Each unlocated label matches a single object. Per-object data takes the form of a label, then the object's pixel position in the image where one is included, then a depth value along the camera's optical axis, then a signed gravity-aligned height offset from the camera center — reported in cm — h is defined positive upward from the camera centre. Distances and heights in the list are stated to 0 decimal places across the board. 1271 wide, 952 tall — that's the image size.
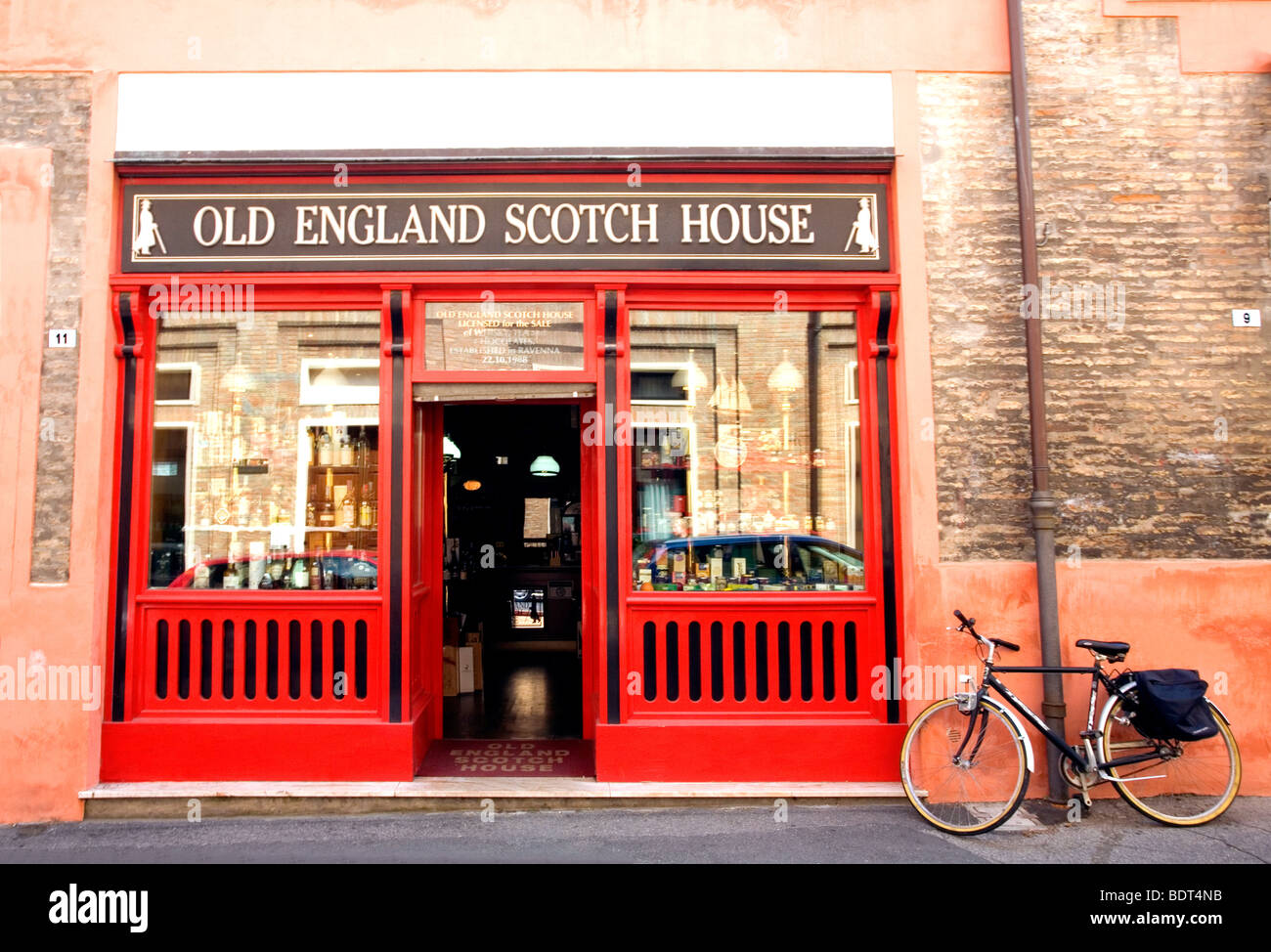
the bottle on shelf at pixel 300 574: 598 -38
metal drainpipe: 543 +41
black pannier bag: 500 -123
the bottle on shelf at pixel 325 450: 609 +56
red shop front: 568 +59
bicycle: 516 -164
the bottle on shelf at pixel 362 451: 604 +54
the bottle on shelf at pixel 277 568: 599 -33
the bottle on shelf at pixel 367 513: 604 +7
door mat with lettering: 589 -183
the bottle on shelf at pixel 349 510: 606 +9
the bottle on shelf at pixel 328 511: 607 +9
